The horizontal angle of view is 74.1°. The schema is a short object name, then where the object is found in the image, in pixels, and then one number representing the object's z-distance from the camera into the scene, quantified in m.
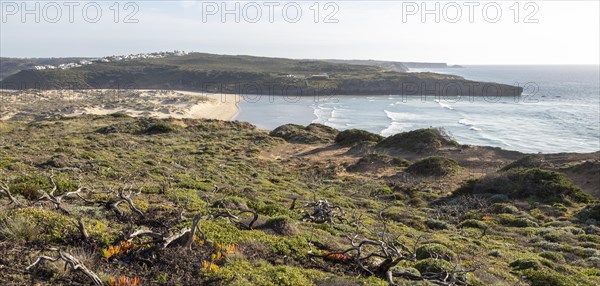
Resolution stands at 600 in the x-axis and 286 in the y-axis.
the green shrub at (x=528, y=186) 20.39
